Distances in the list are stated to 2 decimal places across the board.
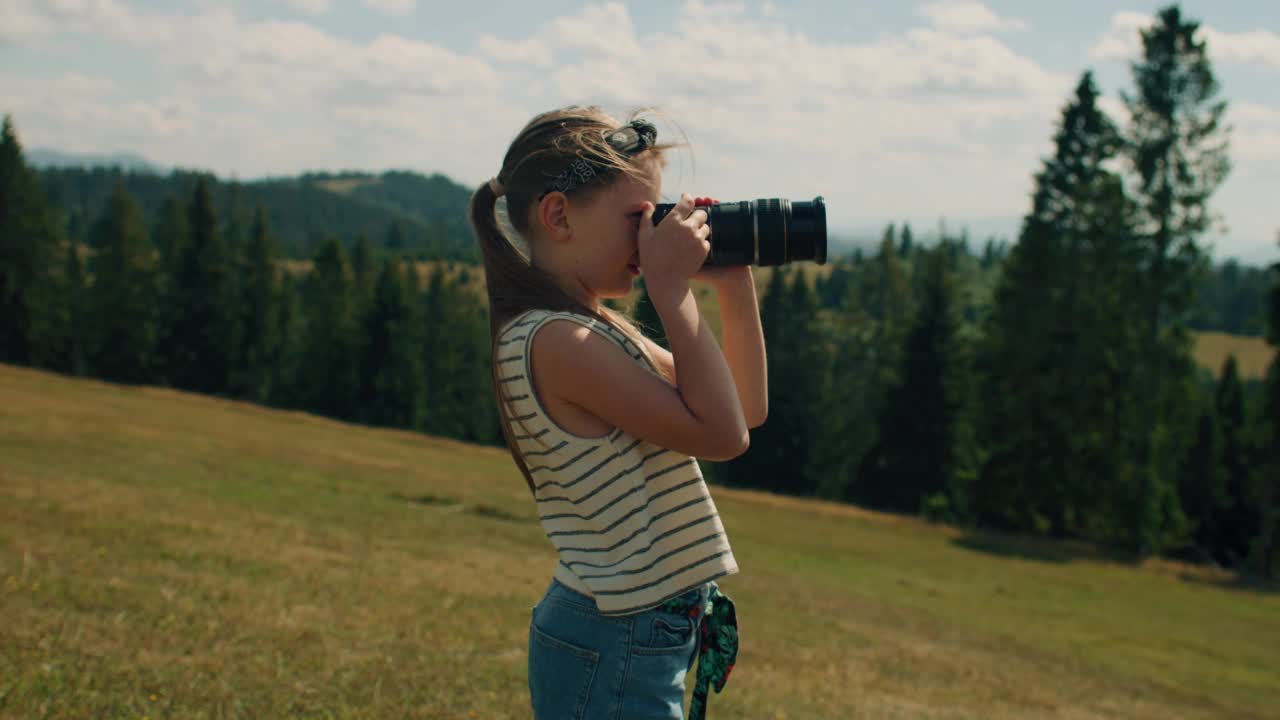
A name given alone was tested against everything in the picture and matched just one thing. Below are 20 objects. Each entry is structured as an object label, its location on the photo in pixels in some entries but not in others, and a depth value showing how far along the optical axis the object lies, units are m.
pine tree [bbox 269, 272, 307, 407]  67.75
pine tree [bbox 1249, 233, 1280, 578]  30.84
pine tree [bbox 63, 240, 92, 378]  62.91
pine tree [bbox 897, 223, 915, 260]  115.31
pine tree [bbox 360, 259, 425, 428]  65.69
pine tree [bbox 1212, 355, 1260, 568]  48.75
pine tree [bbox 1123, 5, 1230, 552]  30.19
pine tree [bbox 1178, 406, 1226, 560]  49.75
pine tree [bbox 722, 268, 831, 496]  55.03
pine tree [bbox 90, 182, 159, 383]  63.03
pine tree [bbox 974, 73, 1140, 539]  32.91
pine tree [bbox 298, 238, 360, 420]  66.19
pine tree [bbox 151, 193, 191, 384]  65.44
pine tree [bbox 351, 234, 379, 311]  69.94
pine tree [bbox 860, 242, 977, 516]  45.47
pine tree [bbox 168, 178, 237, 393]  65.44
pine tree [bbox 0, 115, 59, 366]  58.62
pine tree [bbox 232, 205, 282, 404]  66.44
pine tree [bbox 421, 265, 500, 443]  70.31
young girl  2.20
